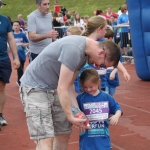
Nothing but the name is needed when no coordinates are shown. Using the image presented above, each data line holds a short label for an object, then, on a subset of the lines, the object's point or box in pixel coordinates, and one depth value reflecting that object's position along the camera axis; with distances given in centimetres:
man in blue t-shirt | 684
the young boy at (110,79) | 648
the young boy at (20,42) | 1093
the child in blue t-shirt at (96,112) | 466
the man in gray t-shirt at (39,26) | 732
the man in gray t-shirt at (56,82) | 383
